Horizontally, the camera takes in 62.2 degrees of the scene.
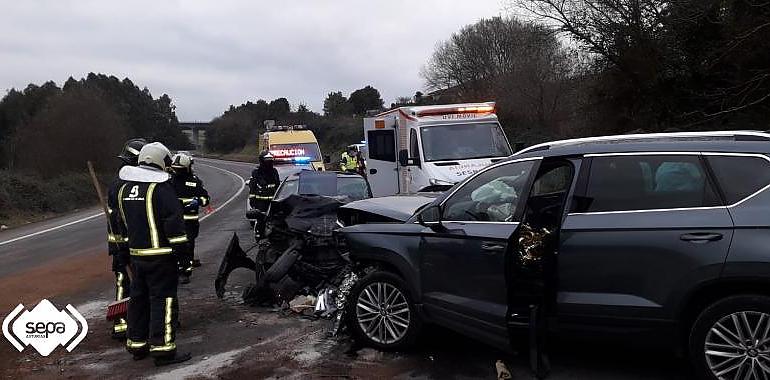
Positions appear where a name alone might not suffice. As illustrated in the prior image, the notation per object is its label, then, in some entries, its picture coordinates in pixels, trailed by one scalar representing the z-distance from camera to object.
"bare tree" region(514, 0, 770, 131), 14.37
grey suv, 4.02
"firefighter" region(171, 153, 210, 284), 8.67
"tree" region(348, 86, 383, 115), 81.09
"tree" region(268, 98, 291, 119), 89.98
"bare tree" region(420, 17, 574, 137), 35.22
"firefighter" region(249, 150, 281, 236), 11.41
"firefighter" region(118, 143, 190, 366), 5.29
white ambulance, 11.66
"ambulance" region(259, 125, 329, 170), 22.53
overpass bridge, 127.25
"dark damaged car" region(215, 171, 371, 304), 7.14
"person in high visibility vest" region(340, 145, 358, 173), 21.44
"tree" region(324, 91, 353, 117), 77.75
